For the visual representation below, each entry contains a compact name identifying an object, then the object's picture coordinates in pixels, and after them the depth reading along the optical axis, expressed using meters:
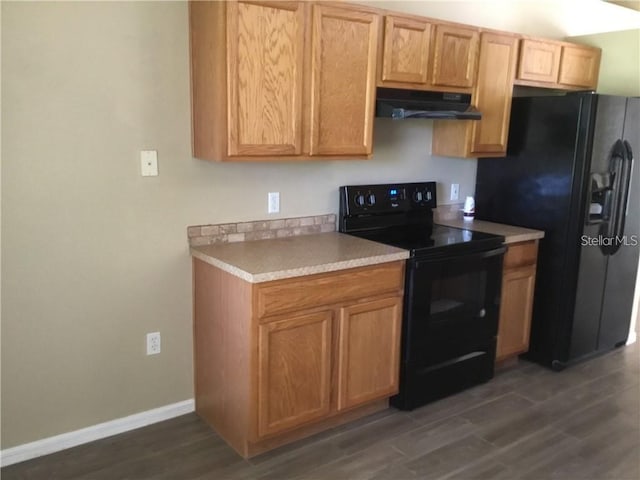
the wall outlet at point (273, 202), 2.96
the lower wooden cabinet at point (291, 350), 2.40
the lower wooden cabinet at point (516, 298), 3.34
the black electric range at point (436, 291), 2.85
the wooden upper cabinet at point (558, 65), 3.48
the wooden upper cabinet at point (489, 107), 3.25
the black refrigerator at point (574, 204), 3.31
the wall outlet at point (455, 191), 3.77
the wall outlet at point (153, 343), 2.72
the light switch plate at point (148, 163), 2.54
